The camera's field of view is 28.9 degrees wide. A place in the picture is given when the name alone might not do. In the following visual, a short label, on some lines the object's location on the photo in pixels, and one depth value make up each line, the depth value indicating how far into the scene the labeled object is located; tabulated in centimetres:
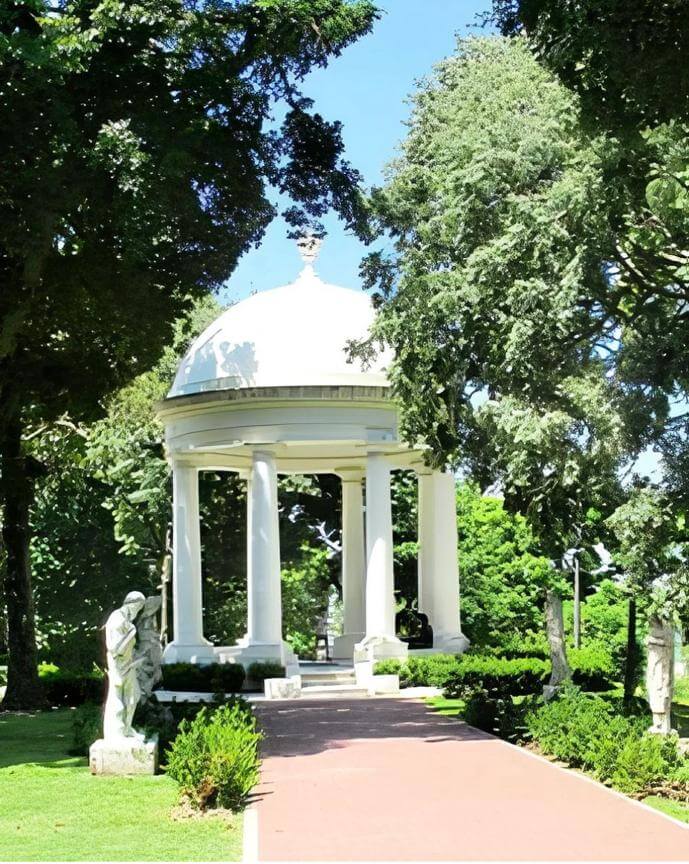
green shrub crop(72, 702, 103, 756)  2131
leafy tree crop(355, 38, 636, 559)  1964
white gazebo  3675
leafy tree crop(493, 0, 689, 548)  1381
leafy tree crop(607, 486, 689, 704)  2062
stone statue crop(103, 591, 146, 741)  1836
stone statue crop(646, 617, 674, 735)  2184
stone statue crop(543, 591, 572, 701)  2970
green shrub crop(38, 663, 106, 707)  3472
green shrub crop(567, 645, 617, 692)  3447
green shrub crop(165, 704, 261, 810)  1515
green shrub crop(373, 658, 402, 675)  3509
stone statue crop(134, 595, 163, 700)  2252
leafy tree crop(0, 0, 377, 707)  2105
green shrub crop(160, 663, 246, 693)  3434
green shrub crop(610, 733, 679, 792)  1658
